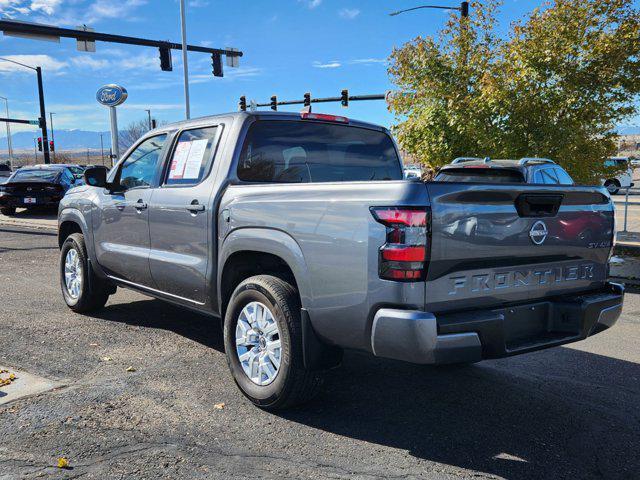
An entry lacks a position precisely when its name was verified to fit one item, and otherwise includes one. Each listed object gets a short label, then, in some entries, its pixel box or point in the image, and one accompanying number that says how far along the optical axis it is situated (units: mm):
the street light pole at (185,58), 25344
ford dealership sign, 24953
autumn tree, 10969
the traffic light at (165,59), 24031
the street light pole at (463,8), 16938
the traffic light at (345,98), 30614
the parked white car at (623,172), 12766
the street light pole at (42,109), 36344
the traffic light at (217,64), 26375
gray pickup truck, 3057
